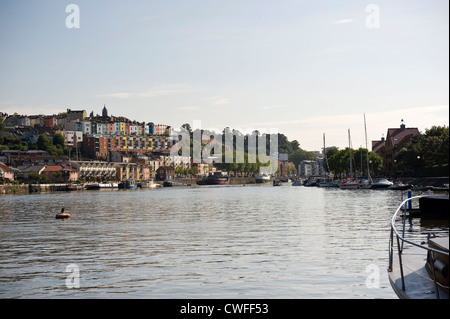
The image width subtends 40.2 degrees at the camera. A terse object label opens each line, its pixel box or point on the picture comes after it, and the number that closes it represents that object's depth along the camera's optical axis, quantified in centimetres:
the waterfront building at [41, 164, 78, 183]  19300
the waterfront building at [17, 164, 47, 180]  18562
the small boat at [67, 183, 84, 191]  17004
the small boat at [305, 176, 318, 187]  18012
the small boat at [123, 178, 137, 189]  19500
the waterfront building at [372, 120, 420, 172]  16500
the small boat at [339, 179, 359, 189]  12717
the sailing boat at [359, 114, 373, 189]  12538
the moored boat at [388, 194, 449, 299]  1109
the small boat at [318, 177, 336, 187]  15376
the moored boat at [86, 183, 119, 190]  18175
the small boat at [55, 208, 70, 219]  5169
